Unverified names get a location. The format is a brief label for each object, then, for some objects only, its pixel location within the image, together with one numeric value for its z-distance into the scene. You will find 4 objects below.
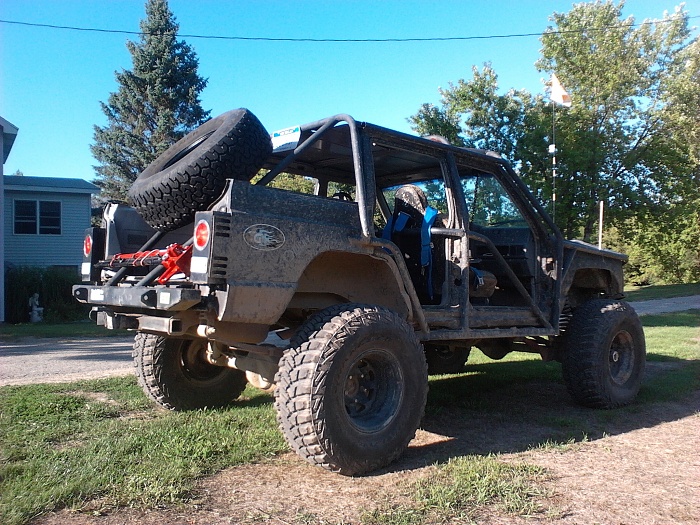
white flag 8.28
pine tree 27.39
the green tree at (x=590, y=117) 19.38
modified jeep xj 3.39
